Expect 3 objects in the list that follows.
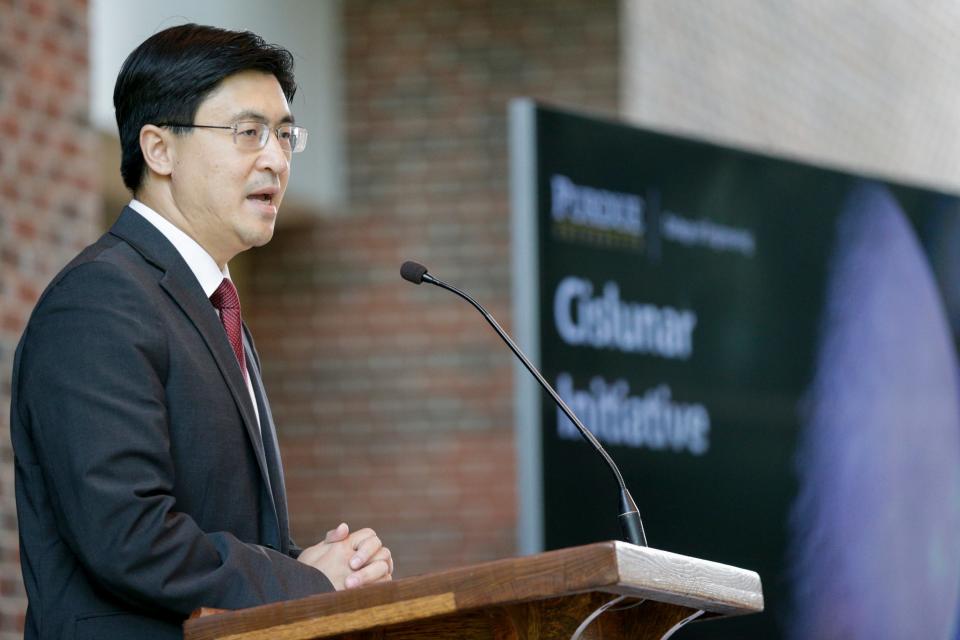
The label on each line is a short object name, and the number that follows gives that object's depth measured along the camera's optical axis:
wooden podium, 3.77
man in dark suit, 4.19
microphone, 4.68
